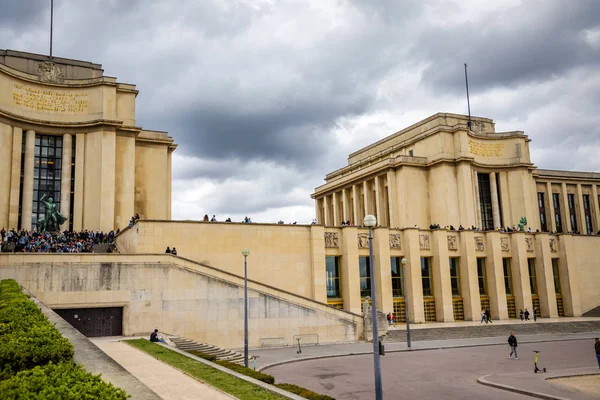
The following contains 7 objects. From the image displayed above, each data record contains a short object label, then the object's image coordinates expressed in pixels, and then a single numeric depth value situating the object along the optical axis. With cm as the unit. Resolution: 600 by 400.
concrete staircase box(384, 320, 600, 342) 4062
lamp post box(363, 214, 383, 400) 1565
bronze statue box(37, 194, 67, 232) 4685
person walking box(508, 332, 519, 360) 2901
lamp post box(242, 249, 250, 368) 2534
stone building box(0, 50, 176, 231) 5228
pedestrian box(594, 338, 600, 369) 2291
